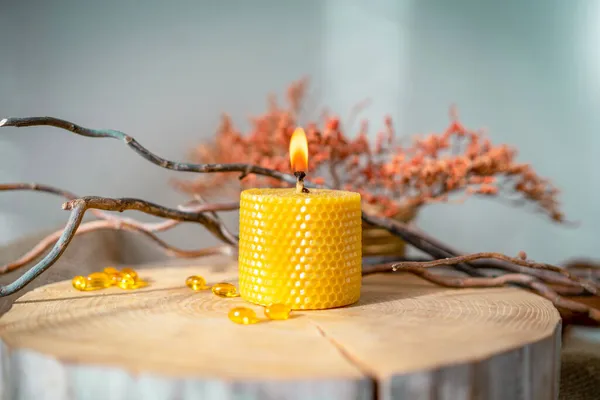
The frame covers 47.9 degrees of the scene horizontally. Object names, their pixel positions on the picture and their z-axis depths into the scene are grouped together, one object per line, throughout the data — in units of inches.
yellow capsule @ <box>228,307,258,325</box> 27.5
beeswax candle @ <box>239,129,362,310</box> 30.1
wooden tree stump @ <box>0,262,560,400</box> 21.4
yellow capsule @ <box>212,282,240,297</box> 32.8
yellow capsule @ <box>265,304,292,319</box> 28.3
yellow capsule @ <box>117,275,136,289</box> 34.4
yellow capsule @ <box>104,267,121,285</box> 35.7
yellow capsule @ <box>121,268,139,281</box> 35.2
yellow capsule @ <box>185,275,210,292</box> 34.1
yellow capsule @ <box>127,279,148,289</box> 34.5
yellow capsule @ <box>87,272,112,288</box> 34.4
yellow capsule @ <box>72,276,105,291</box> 34.1
